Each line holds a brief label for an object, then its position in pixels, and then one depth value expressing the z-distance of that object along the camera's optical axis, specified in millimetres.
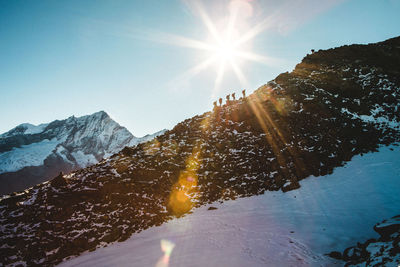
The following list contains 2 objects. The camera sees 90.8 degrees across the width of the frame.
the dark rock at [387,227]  10476
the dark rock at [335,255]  10012
